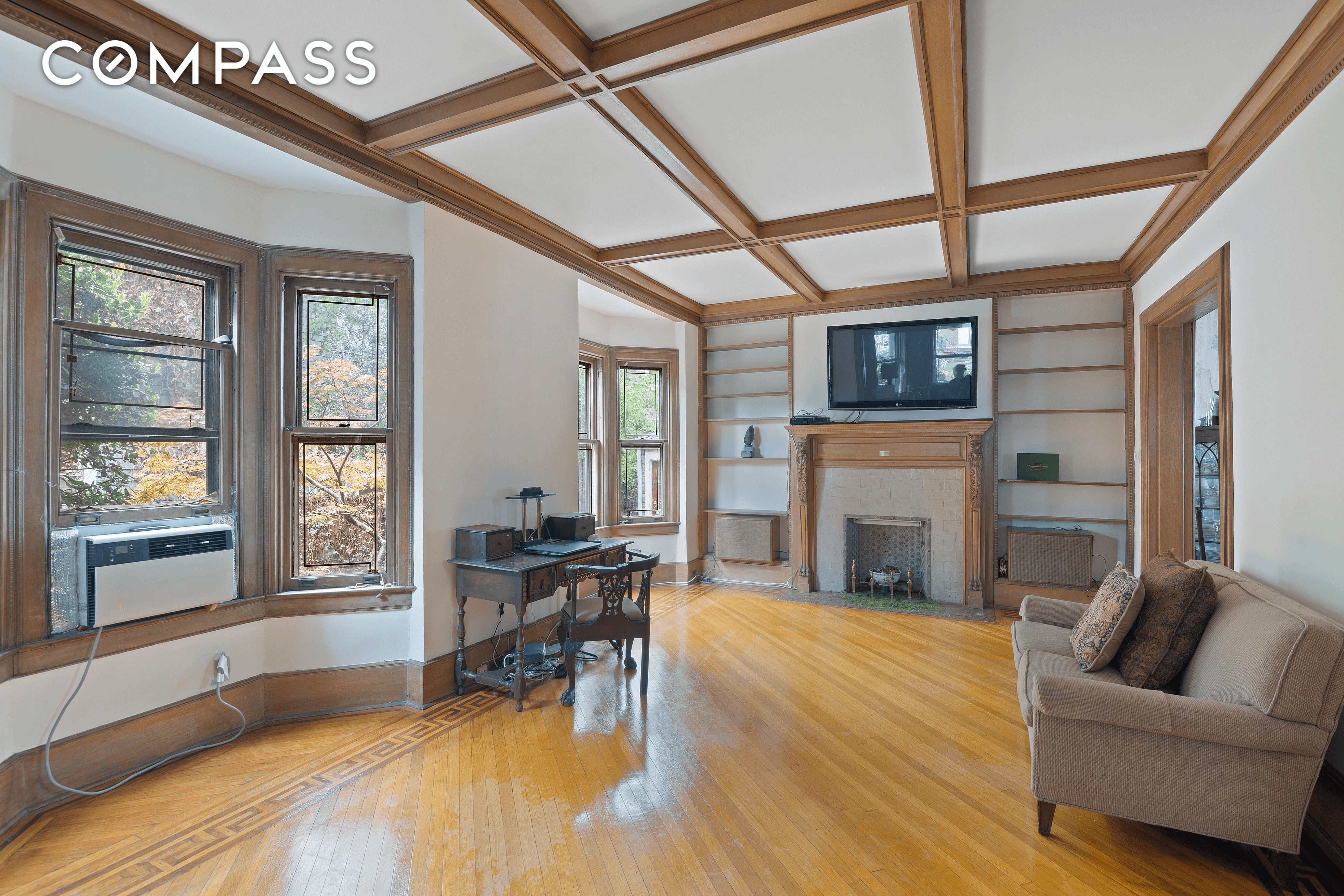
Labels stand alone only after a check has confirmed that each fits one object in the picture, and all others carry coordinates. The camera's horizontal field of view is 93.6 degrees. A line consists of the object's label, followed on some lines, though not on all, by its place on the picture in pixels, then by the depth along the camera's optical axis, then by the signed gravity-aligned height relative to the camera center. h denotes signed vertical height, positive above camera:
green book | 5.48 -0.19
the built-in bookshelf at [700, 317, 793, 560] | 6.63 +0.35
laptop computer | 3.67 -0.60
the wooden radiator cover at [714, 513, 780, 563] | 6.44 -0.93
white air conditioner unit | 2.60 -0.54
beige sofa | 1.91 -0.92
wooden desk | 3.37 -0.75
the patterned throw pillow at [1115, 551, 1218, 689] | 2.41 -0.72
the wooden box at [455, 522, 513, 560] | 3.52 -0.53
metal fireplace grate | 5.96 -0.98
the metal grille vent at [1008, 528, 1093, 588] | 5.22 -0.94
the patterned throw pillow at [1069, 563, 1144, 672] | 2.50 -0.72
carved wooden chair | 3.42 -0.93
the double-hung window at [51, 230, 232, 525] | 2.65 +0.30
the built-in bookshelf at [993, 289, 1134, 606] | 5.32 +0.28
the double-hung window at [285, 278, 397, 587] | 3.40 +0.11
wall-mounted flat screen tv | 5.67 +0.77
